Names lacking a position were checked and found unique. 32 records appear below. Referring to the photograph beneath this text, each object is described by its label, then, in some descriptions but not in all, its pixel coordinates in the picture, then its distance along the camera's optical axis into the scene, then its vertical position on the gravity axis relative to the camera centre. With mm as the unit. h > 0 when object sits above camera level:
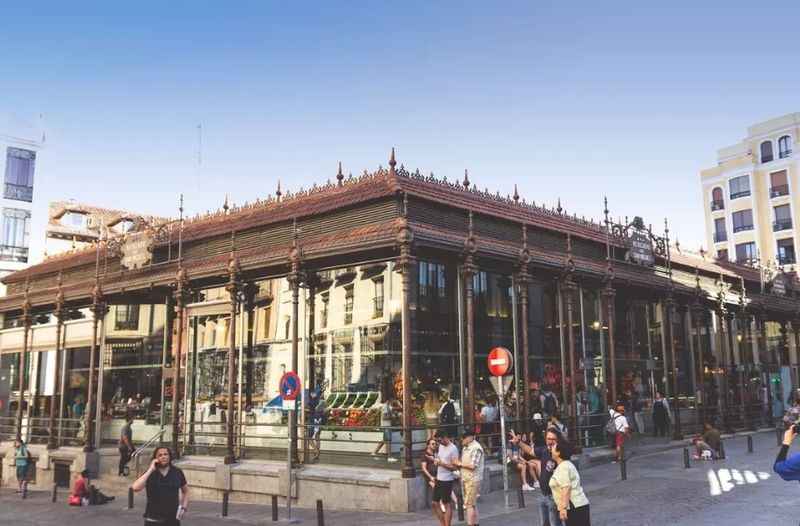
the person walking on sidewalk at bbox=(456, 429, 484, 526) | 11925 -1516
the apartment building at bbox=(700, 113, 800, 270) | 63562 +17240
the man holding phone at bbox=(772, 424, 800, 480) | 7801 -975
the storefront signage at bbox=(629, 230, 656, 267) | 24250 +4490
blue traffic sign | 14422 -84
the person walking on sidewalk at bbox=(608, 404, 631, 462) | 19806 -1314
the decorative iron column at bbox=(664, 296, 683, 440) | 24031 +3
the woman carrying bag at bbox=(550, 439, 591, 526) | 8180 -1330
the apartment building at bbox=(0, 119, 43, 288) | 41359 +11279
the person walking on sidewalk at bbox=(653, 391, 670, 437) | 25797 -1319
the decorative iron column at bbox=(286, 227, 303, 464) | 17531 +2548
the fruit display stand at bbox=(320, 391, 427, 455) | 17000 -1065
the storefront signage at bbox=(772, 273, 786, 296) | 33094 +4348
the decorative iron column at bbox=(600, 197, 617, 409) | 21578 +2409
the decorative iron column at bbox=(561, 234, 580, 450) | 19688 +1769
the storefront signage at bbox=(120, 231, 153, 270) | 23406 +4504
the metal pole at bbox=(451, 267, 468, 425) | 18031 +1103
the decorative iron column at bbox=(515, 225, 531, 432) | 18312 +2167
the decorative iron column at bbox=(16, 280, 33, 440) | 26448 +2459
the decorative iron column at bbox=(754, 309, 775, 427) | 30469 +1812
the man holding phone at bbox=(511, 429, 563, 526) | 10945 -1828
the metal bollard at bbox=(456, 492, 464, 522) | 13561 -2405
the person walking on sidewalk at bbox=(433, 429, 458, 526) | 12141 -1641
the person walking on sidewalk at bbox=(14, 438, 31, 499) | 22078 -2446
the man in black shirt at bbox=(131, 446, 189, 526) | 8773 -1332
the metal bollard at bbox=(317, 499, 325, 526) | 12538 -2384
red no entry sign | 14672 +405
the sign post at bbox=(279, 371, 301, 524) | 14422 -166
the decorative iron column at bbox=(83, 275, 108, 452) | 22625 +1081
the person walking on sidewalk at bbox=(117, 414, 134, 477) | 21609 -1993
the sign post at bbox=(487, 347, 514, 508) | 14508 +200
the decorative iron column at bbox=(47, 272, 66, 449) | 24422 +1337
